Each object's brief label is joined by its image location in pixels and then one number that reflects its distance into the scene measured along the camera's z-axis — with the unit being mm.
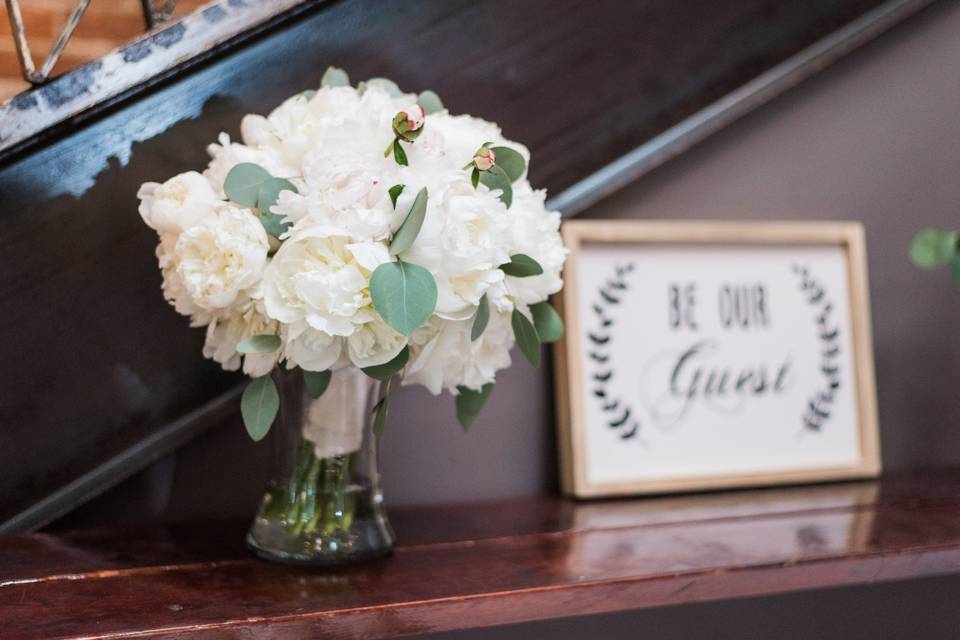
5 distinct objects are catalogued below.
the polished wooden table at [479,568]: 603
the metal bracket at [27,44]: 763
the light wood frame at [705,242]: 971
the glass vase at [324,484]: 723
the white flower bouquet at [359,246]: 607
